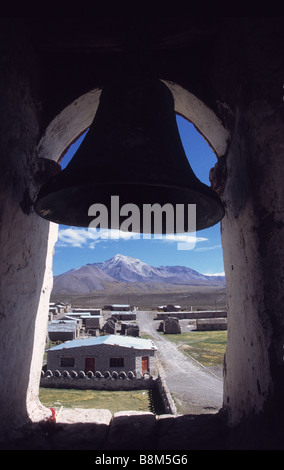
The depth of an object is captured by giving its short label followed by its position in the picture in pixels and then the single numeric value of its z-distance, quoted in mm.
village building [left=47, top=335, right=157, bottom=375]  18828
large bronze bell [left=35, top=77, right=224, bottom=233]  1719
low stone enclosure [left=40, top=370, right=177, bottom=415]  16750
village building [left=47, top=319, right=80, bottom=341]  27781
